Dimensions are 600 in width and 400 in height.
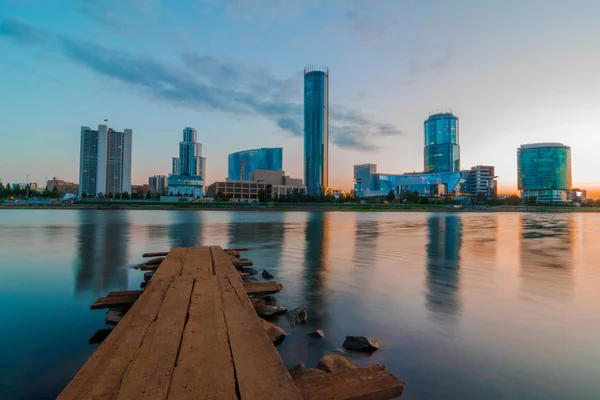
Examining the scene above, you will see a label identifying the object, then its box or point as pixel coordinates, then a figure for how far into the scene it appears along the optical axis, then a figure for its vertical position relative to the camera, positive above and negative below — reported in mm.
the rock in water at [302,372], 5100 -2768
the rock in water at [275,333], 6839 -2865
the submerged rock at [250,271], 13436 -2872
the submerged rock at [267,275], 12874 -2919
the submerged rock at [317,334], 7270 -3010
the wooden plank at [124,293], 8477 -2433
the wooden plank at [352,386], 3621 -2170
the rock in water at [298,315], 8163 -2948
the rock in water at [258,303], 8828 -2833
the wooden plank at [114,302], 7773 -2485
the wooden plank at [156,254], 15055 -2455
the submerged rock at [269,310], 8516 -2920
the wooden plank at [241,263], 12906 -2450
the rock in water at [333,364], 5344 -2767
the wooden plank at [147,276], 11847 -2769
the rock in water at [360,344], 6656 -2969
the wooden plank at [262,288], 8830 -2401
